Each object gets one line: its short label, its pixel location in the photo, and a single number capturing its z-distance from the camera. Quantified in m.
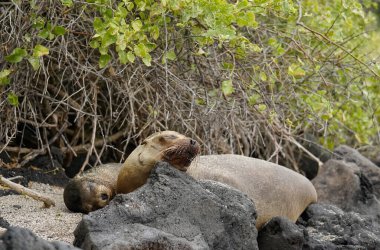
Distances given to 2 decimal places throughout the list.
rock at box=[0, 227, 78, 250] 5.52
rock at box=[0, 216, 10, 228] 7.47
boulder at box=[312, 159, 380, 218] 11.45
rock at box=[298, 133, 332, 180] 13.86
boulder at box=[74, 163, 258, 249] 6.90
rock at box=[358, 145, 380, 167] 15.11
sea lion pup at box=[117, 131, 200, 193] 8.55
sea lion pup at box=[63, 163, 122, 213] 9.02
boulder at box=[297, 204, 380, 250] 8.81
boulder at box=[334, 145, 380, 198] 12.63
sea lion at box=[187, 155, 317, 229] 9.29
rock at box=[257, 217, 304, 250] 8.37
